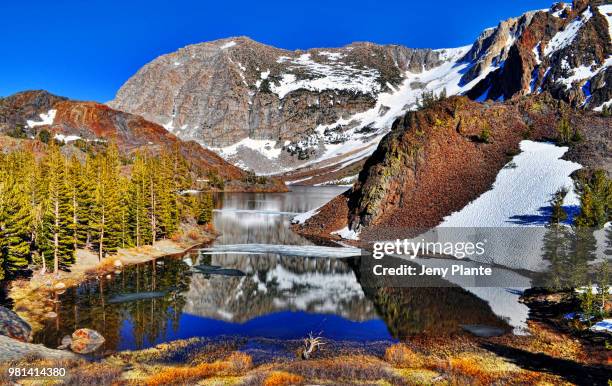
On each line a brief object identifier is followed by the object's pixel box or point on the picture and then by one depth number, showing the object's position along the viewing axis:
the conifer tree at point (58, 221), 41.41
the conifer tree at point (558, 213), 44.47
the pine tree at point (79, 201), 45.56
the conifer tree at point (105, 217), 49.47
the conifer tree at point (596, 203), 39.53
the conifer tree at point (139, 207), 58.03
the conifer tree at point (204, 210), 82.75
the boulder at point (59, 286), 39.16
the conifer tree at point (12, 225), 35.03
